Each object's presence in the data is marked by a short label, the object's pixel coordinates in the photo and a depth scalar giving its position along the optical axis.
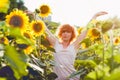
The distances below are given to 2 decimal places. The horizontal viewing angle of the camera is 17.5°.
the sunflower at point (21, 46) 1.28
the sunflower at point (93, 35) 4.75
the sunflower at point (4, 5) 0.74
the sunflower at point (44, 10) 5.06
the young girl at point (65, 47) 3.55
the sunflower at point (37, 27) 4.38
